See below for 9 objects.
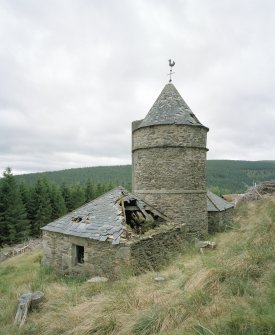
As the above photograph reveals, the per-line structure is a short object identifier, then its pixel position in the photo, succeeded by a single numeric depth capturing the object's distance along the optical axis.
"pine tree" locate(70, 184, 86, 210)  38.66
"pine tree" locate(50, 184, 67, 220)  33.66
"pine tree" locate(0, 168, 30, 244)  26.14
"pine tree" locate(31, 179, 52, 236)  30.48
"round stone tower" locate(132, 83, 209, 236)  12.86
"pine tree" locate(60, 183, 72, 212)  38.25
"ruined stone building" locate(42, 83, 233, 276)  9.59
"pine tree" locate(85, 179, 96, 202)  42.31
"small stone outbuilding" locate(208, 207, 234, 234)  17.77
